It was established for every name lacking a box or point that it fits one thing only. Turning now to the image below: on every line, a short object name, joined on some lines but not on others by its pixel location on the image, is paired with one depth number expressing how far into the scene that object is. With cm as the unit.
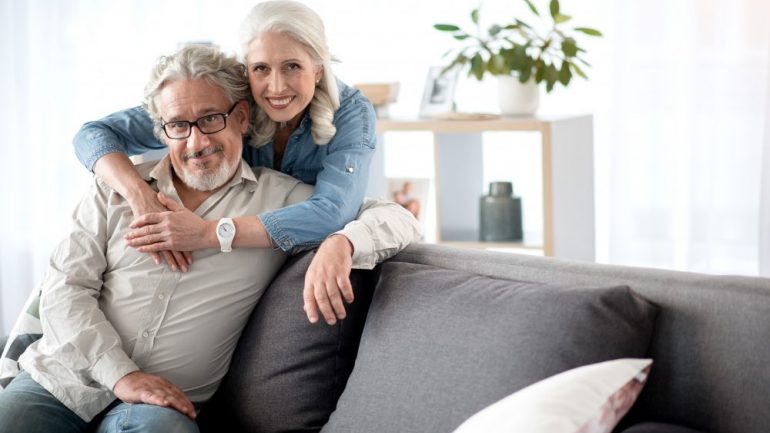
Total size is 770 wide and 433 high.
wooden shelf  402
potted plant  404
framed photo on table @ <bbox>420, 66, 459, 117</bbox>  438
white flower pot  417
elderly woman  216
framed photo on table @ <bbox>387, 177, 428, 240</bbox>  439
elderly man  205
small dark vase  419
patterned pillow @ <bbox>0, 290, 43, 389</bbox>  222
